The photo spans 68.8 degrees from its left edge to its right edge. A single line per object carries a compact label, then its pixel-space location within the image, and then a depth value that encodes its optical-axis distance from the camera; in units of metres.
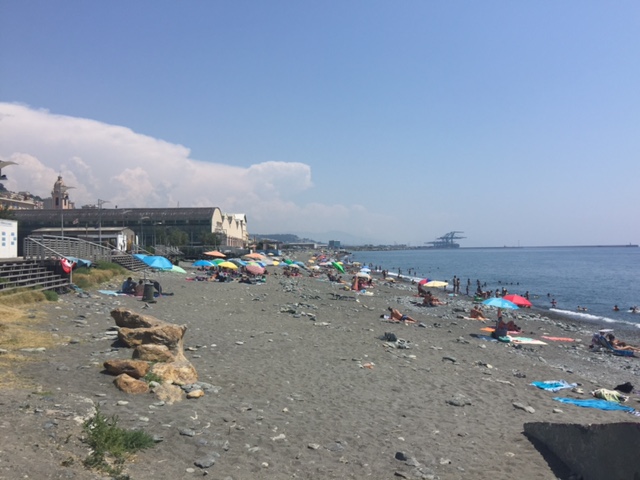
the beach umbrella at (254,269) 39.69
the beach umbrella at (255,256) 52.28
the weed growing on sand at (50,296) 17.48
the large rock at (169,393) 8.05
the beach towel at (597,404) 11.09
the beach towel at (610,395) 11.86
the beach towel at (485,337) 20.81
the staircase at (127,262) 35.58
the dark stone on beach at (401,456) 6.96
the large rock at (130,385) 8.17
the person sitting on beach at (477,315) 27.98
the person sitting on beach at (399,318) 23.58
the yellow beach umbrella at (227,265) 35.30
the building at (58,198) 79.18
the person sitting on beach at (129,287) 23.17
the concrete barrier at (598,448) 6.00
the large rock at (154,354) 9.50
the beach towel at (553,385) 12.52
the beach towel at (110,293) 22.05
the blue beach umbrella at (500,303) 21.53
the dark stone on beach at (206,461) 5.96
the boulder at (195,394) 8.52
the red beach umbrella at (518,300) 22.96
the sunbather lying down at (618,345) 20.88
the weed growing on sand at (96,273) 23.19
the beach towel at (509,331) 23.20
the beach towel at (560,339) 23.07
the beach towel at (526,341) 20.89
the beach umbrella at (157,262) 23.34
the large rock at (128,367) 8.77
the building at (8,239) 24.06
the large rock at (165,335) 10.05
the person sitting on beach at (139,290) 22.75
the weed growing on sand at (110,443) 5.16
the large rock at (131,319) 11.98
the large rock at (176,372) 8.84
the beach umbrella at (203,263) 34.61
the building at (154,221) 86.12
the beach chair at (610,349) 20.28
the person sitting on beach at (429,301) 33.06
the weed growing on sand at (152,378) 8.59
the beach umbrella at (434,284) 35.97
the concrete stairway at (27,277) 17.23
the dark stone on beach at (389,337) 17.11
